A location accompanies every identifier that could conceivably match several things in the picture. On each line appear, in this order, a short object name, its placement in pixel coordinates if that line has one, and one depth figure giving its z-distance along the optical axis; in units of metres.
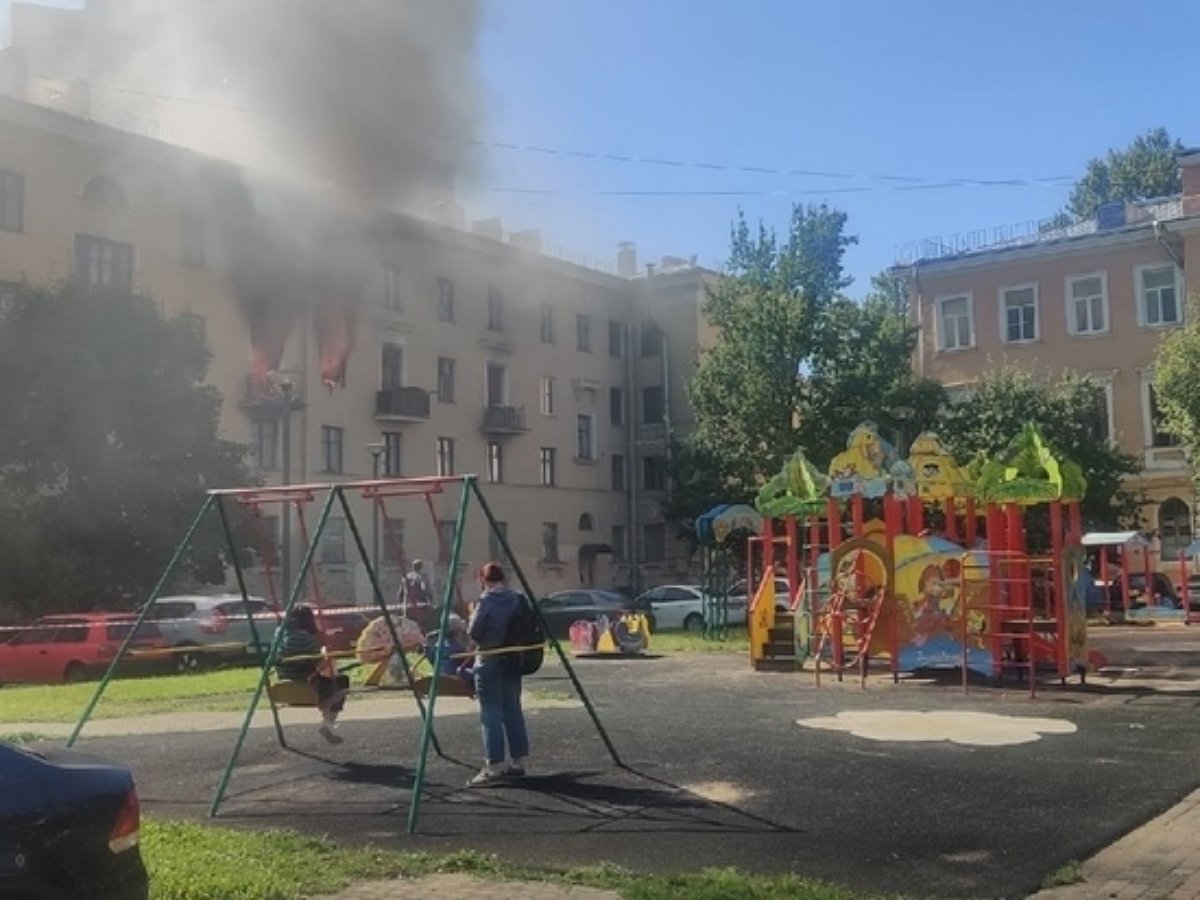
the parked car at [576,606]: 32.81
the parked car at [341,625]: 12.66
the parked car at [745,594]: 21.03
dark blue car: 4.50
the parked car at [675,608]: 34.38
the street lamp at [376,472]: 12.11
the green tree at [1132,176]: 55.44
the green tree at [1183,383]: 26.47
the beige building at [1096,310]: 38.91
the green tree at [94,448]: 28.92
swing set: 8.95
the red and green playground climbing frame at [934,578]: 15.81
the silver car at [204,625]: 23.42
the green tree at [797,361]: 36.62
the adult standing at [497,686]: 9.40
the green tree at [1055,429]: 35.06
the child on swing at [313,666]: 10.73
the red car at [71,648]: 22.59
